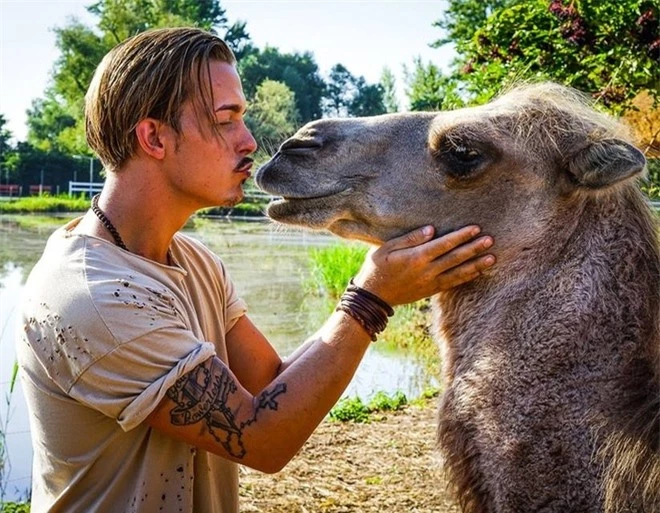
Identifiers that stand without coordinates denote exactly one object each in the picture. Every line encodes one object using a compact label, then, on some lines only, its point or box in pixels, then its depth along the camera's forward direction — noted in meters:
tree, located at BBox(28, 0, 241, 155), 33.03
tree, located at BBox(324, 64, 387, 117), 53.25
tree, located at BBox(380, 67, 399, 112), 36.22
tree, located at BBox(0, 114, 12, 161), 23.67
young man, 2.42
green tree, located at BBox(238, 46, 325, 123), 47.31
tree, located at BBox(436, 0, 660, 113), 6.03
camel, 2.59
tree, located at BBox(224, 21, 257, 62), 42.84
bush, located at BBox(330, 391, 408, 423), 7.12
